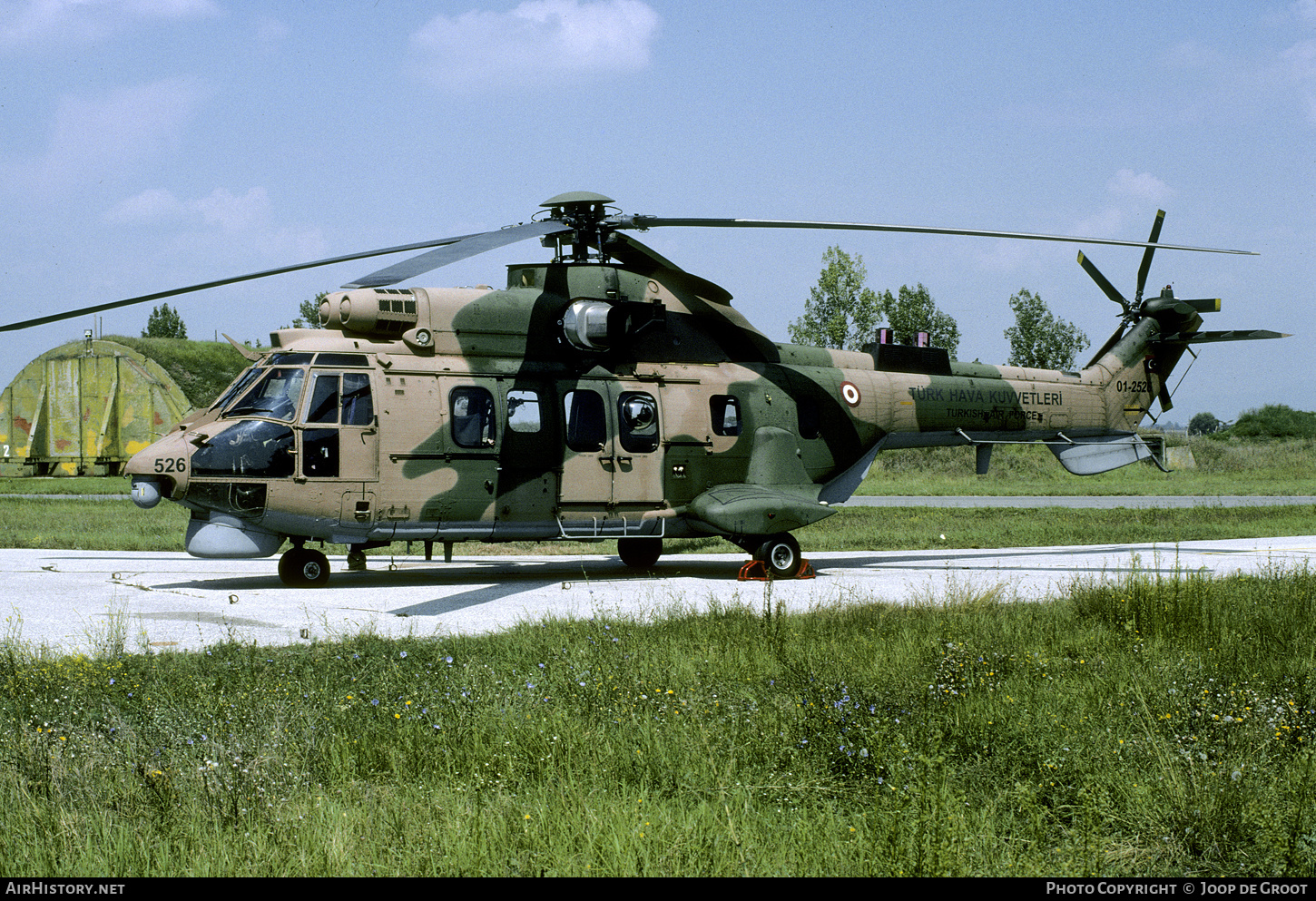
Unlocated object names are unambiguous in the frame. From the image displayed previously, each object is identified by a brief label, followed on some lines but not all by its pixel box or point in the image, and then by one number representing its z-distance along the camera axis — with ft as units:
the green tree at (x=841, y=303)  214.69
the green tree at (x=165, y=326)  287.07
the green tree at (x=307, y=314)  196.13
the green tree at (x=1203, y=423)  610.89
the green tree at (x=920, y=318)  254.27
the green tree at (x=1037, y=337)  278.46
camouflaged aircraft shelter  144.77
